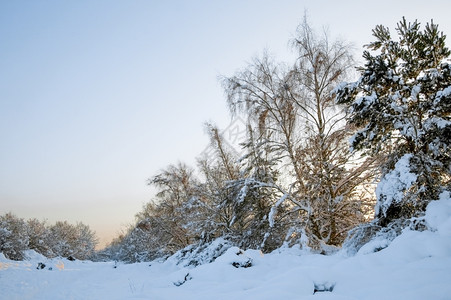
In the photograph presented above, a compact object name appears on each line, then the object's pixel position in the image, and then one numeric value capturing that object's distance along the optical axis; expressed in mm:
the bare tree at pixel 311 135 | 8961
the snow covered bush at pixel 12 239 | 28422
